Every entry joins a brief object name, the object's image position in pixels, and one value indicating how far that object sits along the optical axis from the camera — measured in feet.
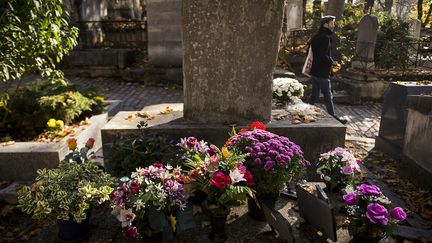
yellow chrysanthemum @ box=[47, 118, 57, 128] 14.74
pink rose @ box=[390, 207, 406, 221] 7.45
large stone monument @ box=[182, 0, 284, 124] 11.39
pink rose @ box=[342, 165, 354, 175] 9.78
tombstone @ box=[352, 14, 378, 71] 34.14
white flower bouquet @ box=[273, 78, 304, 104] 16.08
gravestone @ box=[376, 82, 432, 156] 17.30
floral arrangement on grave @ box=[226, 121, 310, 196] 8.31
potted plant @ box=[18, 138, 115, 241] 7.73
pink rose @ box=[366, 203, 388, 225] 7.38
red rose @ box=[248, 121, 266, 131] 9.99
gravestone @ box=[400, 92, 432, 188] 14.01
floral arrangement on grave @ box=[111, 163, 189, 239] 7.48
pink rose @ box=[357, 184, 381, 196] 7.99
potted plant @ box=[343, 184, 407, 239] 7.46
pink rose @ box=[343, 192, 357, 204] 7.96
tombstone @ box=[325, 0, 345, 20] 44.35
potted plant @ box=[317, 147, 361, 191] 9.96
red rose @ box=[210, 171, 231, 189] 7.33
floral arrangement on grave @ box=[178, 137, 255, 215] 7.45
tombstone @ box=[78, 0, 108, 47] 41.14
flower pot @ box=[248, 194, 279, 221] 8.80
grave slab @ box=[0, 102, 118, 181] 13.28
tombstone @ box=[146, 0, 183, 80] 34.45
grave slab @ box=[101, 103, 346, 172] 12.19
